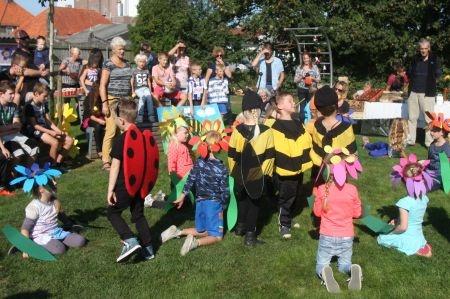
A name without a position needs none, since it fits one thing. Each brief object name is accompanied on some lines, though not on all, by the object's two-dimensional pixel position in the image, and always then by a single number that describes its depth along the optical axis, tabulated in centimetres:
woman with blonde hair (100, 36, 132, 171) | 846
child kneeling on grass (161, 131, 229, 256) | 577
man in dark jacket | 1038
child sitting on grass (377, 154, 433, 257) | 541
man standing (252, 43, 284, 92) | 1124
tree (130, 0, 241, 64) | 2761
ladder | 1996
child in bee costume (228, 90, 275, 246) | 557
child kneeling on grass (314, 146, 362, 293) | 463
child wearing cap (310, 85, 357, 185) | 543
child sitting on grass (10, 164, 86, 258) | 533
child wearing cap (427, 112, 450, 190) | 666
